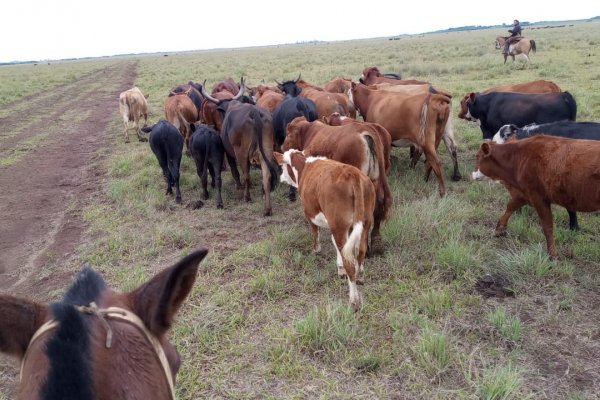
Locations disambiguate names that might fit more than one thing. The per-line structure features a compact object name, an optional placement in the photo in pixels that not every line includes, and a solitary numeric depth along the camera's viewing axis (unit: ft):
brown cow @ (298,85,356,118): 30.53
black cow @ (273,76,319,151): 26.84
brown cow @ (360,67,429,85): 40.45
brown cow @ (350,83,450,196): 23.62
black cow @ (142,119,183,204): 25.12
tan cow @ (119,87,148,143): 43.70
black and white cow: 18.57
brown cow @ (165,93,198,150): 34.85
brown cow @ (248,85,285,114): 32.40
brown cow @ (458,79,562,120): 28.14
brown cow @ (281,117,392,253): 17.60
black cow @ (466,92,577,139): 24.25
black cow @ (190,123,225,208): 24.57
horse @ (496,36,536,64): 73.81
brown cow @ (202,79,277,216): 23.93
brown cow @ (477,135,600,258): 14.96
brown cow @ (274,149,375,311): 13.94
